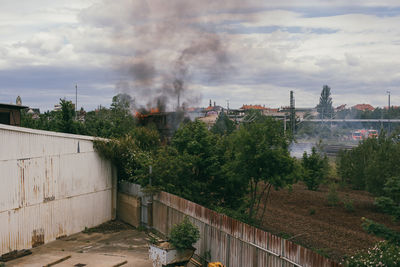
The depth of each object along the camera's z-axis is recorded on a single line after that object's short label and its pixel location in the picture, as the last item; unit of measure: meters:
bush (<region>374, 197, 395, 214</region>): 10.34
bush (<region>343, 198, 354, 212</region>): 22.34
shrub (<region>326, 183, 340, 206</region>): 23.77
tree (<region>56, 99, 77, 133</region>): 28.78
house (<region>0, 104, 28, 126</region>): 23.81
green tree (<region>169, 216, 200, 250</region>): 12.45
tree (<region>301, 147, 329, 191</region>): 29.28
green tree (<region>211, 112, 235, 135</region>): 53.48
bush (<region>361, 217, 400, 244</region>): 9.76
